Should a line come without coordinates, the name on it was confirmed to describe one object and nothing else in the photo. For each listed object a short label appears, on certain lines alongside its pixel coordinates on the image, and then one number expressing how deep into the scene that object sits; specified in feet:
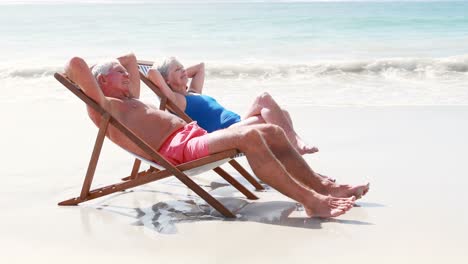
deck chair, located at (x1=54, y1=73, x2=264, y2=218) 13.80
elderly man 13.43
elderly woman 16.89
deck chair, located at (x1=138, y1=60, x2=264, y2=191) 16.98
